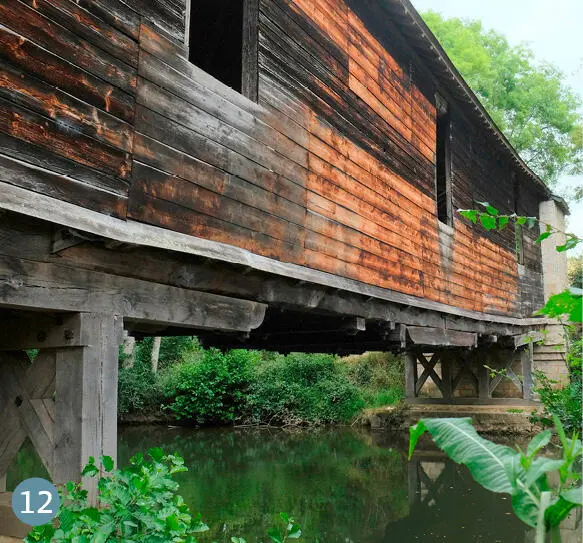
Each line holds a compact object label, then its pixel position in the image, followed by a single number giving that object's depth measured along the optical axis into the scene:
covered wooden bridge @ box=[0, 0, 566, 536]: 3.09
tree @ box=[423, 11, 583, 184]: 22.81
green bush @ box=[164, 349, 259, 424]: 16.73
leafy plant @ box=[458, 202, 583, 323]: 1.67
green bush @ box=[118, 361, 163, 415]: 16.91
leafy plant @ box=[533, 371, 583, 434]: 5.50
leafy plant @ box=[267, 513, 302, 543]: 2.48
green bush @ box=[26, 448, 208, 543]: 2.48
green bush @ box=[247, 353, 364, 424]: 16.30
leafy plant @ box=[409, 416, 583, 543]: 1.31
